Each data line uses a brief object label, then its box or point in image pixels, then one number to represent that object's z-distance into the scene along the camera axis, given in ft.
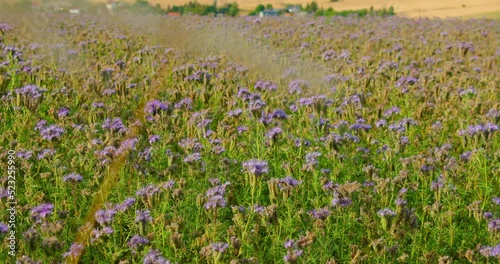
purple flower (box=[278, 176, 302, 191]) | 12.61
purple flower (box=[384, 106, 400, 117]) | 19.37
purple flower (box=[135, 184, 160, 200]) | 12.01
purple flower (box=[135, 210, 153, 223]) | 11.16
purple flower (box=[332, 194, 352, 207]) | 12.41
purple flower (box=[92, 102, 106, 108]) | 17.67
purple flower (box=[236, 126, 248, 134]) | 17.42
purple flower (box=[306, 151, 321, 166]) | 14.30
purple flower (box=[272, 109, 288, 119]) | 16.88
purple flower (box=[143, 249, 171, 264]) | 9.61
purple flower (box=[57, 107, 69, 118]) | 16.69
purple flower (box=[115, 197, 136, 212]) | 11.96
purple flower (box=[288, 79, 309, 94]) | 21.61
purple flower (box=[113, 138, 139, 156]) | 14.03
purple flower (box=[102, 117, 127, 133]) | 15.53
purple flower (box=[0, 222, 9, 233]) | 10.64
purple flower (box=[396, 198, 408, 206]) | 12.14
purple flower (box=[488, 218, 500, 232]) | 12.00
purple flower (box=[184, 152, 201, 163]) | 14.12
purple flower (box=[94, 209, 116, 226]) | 11.17
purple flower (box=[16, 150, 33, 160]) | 13.96
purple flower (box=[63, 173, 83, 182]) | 13.11
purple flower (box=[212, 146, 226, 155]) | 15.08
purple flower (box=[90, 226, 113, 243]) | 11.01
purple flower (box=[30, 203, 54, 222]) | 11.50
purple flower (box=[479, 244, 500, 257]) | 11.21
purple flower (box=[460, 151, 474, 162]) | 15.98
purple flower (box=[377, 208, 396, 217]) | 11.82
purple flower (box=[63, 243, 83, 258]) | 10.29
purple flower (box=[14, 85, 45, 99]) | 16.89
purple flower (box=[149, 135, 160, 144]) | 15.83
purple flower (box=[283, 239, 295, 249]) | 10.47
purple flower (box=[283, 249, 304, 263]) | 10.15
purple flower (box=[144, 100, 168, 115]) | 17.66
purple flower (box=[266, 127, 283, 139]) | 15.52
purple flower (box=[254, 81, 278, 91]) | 21.35
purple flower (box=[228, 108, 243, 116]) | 18.04
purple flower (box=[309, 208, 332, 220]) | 12.04
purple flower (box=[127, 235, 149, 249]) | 10.85
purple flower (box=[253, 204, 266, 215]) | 11.82
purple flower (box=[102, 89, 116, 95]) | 19.95
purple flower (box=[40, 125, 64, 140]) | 14.57
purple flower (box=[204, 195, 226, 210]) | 11.79
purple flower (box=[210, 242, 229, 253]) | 10.34
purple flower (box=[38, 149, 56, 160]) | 13.96
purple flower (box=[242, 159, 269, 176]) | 12.77
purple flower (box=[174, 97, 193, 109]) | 19.17
